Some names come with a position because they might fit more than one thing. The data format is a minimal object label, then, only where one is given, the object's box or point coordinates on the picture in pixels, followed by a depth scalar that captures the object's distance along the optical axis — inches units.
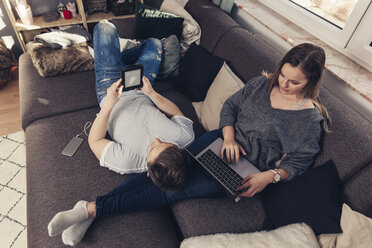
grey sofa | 46.3
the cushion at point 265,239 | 41.2
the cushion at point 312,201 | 43.5
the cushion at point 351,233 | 38.0
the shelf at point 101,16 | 112.4
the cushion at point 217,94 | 65.2
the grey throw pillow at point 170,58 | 80.3
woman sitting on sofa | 46.4
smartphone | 59.6
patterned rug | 62.2
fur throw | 76.5
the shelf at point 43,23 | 102.0
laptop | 51.0
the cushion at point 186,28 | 82.7
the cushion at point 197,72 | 72.1
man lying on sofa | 47.0
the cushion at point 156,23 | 82.6
